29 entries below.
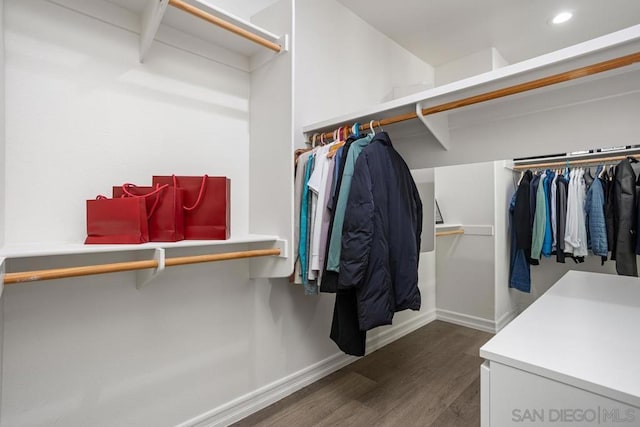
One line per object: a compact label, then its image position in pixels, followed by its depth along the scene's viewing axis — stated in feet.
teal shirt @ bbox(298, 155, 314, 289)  5.57
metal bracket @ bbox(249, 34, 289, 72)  5.13
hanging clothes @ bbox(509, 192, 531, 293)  8.66
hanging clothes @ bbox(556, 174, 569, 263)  7.44
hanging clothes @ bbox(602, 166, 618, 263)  6.48
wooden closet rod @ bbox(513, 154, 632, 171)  6.06
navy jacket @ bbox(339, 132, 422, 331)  4.60
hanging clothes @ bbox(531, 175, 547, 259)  7.93
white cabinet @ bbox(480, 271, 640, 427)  2.30
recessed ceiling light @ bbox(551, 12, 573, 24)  7.77
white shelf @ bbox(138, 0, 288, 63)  4.22
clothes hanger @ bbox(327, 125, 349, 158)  5.38
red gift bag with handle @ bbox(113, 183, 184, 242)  4.06
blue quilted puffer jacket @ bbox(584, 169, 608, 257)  6.70
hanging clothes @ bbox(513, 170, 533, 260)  8.40
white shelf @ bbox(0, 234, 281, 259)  3.02
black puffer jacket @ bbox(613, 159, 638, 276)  6.18
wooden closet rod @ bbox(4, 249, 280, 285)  3.03
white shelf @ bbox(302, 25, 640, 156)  3.53
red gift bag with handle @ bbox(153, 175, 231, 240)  4.37
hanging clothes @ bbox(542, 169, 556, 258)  7.82
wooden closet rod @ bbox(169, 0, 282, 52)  4.10
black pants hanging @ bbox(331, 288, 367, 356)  5.40
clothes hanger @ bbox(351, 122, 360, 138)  5.62
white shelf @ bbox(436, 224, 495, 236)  9.14
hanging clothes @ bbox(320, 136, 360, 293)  5.12
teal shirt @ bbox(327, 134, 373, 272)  4.93
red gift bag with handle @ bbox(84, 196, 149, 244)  3.77
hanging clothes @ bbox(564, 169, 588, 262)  7.04
